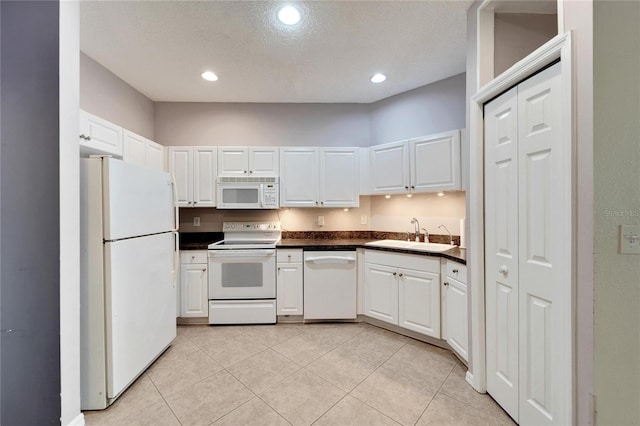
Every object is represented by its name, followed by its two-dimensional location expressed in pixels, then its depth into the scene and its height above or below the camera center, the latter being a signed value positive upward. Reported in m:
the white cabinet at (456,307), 1.87 -0.78
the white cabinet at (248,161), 3.01 +0.65
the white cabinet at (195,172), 2.97 +0.51
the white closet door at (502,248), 1.41 -0.23
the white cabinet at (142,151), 2.43 +0.68
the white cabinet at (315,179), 3.02 +0.42
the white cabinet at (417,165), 2.36 +0.50
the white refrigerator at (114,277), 1.54 -0.43
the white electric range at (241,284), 2.65 -0.77
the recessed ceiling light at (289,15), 1.70 +1.42
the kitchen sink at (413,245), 2.42 -0.35
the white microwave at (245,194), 2.94 +0.23
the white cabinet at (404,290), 2.21 -0.77
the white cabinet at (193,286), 2.65 -0.79
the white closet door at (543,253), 1.11 -0.21
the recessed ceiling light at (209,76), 2.51 +1.45
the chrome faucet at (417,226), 2.81 -0.17
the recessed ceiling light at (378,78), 2.57 +1.45
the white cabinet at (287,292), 2.69 -0.87
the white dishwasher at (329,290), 2.68 -0.85
